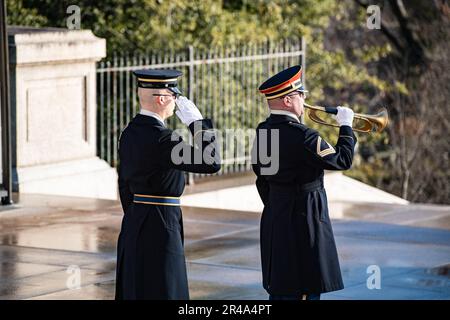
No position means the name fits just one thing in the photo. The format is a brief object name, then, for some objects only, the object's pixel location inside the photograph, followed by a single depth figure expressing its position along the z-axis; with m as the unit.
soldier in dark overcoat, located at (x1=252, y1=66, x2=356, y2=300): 13.95
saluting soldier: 13.16
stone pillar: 25.83
